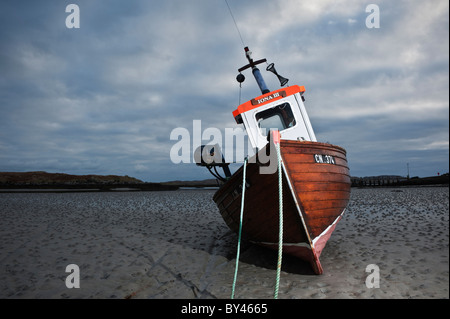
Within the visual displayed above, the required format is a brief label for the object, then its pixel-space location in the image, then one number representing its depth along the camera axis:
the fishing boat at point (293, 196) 5.27
